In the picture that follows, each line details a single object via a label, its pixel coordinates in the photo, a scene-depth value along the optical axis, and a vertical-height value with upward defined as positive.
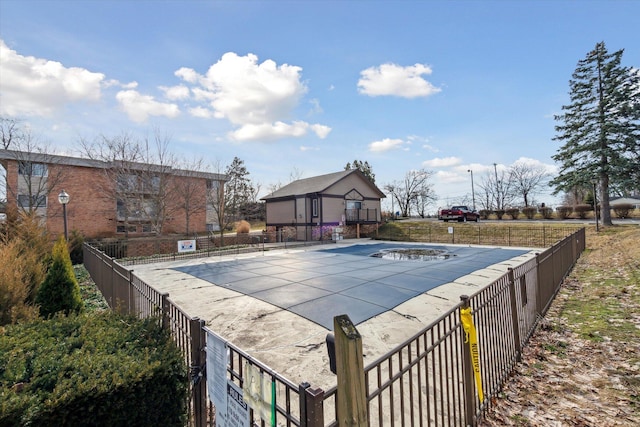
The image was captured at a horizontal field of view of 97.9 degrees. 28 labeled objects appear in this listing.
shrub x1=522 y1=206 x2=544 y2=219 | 31.25 -0.42
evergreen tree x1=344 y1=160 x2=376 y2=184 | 47.28 +8.03
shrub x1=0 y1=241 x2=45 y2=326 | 4.11 -1.08
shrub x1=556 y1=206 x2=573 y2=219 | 29.39 -0.43
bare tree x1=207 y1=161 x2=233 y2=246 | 24.33 +1.46
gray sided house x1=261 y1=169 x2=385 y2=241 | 25.67 +0.80
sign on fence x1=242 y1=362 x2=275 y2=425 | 1.59 -1.06
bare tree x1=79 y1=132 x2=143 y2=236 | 21.36 +4.76
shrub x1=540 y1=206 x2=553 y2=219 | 29.70 -0.47
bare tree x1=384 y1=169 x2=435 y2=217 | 48.72 +3.45
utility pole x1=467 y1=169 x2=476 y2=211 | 48.52 +2.94
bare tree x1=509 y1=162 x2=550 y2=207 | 50.38 +4.57
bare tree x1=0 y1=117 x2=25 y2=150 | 20.80 +6.84
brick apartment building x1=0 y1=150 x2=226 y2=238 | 21.41 +2.48
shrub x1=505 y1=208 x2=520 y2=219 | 32.44 -0.40
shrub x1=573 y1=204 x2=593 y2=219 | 28.59 -0.35
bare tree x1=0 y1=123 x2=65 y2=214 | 21.03 +4.31
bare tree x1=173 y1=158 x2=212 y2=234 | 23.48 +2.74
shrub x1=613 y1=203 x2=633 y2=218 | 26.98 -0.45
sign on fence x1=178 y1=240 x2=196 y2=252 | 15.46 -1.52
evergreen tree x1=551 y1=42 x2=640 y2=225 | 20.33 +5.96
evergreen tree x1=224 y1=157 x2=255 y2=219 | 26.38 +3.98
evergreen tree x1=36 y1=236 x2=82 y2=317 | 5.52 -1.36
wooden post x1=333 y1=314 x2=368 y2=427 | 1.47 -0.87
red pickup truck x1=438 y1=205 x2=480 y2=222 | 29.73 -0.40
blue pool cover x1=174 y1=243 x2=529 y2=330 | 6.65 -2.21
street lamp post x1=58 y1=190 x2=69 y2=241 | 12.29 +1.08
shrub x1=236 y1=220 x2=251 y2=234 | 27.91 -1.11
